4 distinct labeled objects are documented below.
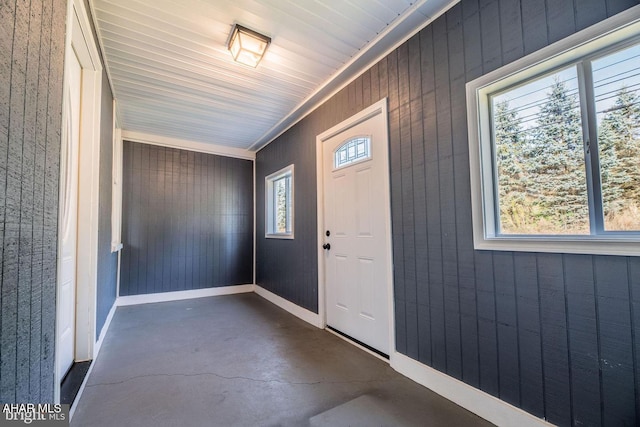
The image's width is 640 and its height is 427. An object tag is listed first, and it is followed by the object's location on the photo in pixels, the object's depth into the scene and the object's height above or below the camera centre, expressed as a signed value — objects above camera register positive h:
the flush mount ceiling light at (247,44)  2.19 +1.47
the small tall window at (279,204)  4.13 +0.36
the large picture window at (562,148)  1.29 +0.39
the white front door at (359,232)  2.47 -0.07
